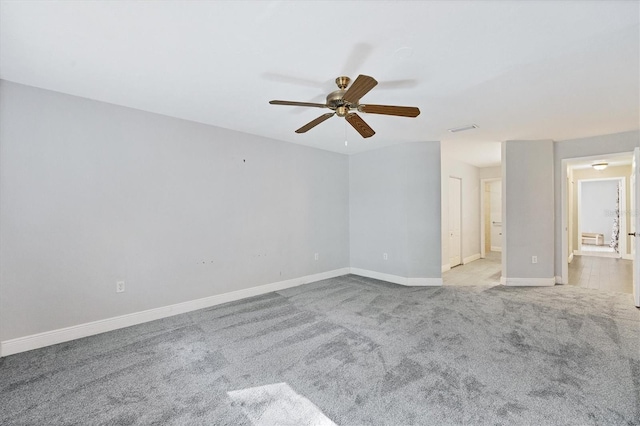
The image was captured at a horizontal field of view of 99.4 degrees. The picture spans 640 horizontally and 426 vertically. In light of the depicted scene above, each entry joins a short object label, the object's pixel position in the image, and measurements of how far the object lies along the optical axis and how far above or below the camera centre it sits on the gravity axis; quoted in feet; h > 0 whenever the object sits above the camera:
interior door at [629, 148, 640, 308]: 11.29 -0.74
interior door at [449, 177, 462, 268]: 19.31 -0.61
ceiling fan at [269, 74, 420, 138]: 6.89 +2.97
